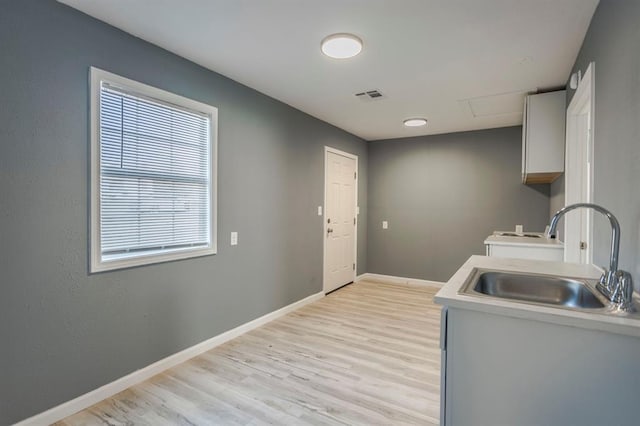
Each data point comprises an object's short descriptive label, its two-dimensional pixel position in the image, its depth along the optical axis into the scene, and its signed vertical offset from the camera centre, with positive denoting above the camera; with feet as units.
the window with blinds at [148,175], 6.93 +0.86
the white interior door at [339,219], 15.07 -0.35
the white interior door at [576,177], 8.50 +1.05
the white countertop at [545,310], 3.21 -1.07
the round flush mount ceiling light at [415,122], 13.98 +4.02
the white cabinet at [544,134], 9.95 +2.51
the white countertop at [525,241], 9.96 -0.93
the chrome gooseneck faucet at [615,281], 3.63 -0.80
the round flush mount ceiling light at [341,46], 7.28 +3.92
